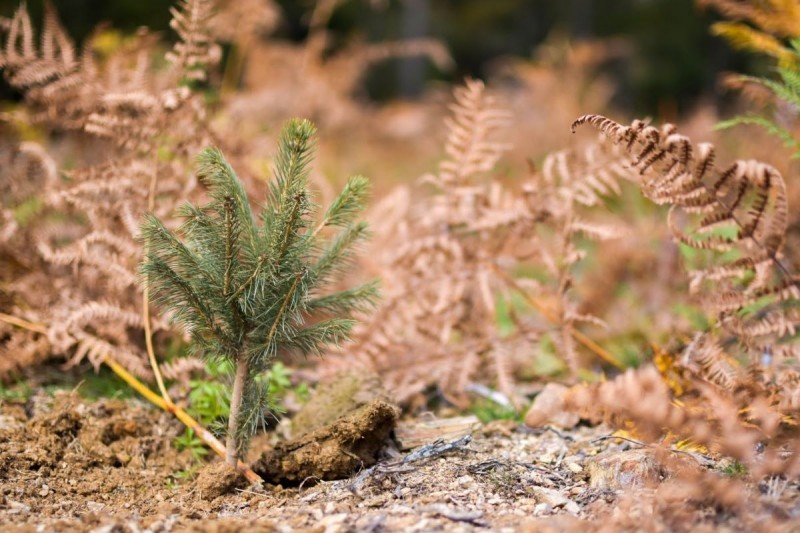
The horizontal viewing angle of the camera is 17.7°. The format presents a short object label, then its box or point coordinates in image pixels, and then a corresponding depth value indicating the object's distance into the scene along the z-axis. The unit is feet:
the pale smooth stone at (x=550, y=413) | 6.53
